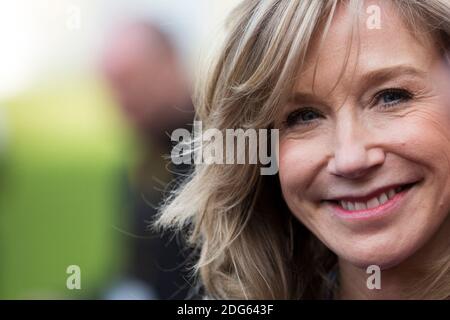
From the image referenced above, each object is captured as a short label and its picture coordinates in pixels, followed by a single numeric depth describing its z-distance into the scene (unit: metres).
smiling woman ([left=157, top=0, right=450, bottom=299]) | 1.34
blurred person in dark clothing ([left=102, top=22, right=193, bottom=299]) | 1.59
